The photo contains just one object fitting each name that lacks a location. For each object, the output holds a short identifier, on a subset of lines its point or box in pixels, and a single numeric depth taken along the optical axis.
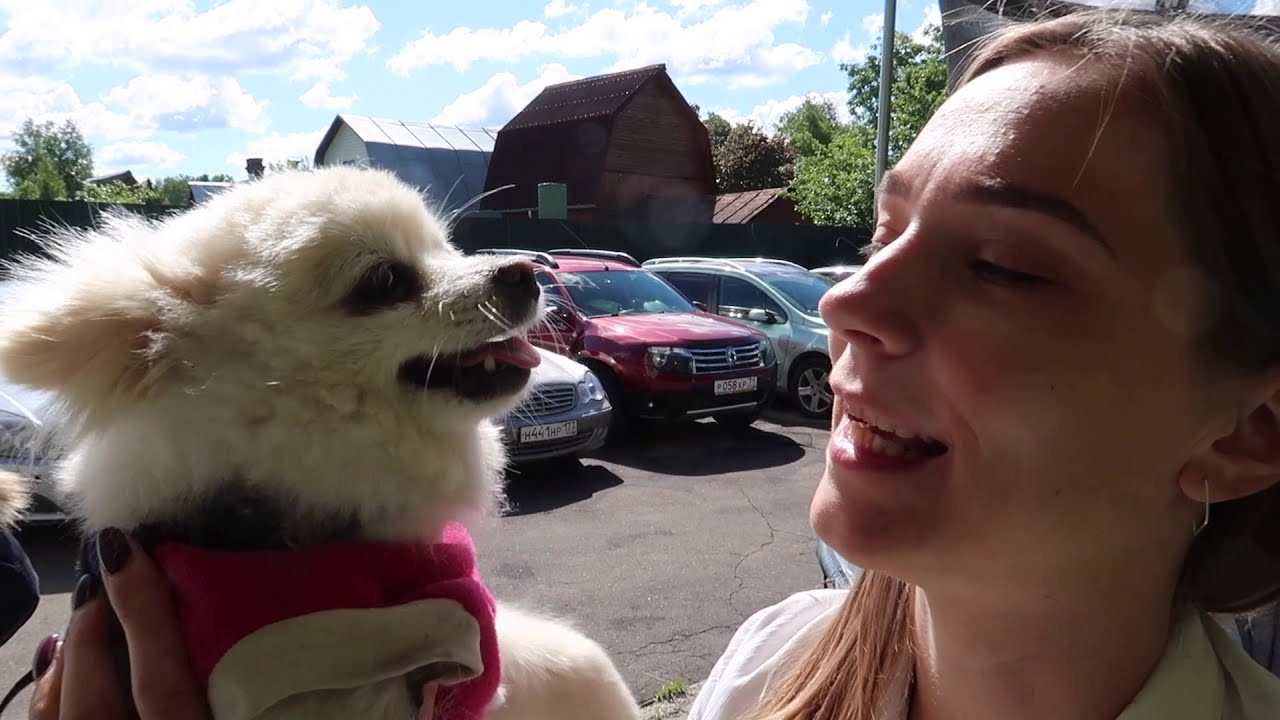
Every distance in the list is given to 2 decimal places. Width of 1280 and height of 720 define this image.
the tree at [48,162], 34.62
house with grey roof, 20.11
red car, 8.73
